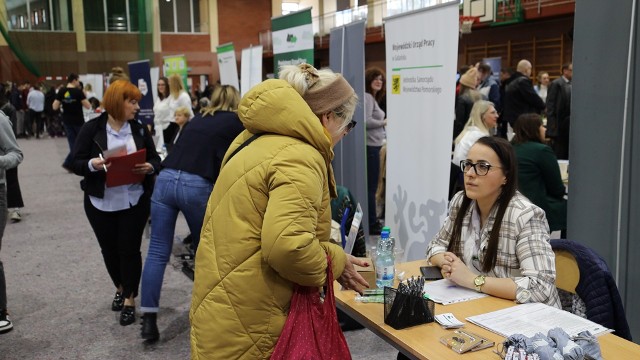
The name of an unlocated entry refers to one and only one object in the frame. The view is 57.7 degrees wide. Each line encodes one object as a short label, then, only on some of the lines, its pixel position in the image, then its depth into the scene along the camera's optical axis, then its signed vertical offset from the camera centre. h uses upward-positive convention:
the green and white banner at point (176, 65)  10.62 +0.52
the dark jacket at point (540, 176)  3.62 -0.54
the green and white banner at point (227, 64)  7.04 +0.35
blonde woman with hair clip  3.03 -0.45
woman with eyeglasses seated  1.90 -0.52
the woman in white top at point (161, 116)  7.11 -0.27
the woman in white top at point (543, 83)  10.67 +0.10
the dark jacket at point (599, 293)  1.83 -0.66
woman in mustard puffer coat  1.45 -0.33
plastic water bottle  2.09 -0.62
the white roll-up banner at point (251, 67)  6.37 +0.29
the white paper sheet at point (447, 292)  1.92 -0.69
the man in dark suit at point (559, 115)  6.43 -0.30
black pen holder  1.71 -0.65
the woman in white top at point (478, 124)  4.39 -0.27
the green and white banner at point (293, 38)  4.72 +0.45
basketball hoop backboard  12.05 +1.69
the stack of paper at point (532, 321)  1.63 -0.68
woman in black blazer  3.31 -0.53
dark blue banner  8.42 +0.07
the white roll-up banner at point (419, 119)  3.10 -0.17
